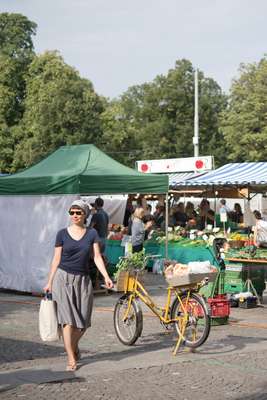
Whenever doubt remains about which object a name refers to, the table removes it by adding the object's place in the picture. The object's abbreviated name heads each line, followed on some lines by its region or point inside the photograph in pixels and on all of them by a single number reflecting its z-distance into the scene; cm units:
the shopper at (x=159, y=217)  2177
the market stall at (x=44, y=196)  1423
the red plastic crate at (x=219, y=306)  1047
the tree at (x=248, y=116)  4628
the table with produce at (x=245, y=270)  1274
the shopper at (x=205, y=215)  2335
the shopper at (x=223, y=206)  2296
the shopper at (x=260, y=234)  1322
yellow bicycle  859
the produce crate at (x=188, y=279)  859
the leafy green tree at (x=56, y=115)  4547
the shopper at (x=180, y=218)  2253
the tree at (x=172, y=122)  6128
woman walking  762
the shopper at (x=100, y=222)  1515
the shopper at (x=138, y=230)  1568
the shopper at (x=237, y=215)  2522
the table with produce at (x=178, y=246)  1778
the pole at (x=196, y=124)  4183
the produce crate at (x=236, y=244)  1387
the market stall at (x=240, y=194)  1284
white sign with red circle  2989
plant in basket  934
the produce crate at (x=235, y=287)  1287
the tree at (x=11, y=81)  5022
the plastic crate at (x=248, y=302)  1261
